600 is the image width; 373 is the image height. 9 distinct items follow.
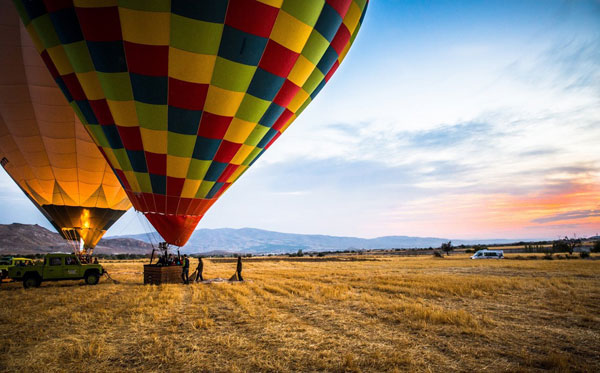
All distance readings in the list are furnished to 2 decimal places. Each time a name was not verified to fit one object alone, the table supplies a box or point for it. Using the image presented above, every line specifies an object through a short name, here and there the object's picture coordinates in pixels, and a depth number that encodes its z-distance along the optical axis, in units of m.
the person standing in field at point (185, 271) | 16.09
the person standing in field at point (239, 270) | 16.91
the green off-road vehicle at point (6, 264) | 16.36
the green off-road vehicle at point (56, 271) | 14.84
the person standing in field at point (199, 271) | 17.11
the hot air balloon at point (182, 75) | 8.11
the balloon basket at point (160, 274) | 15.57
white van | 39.53
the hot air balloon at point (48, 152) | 15.67
